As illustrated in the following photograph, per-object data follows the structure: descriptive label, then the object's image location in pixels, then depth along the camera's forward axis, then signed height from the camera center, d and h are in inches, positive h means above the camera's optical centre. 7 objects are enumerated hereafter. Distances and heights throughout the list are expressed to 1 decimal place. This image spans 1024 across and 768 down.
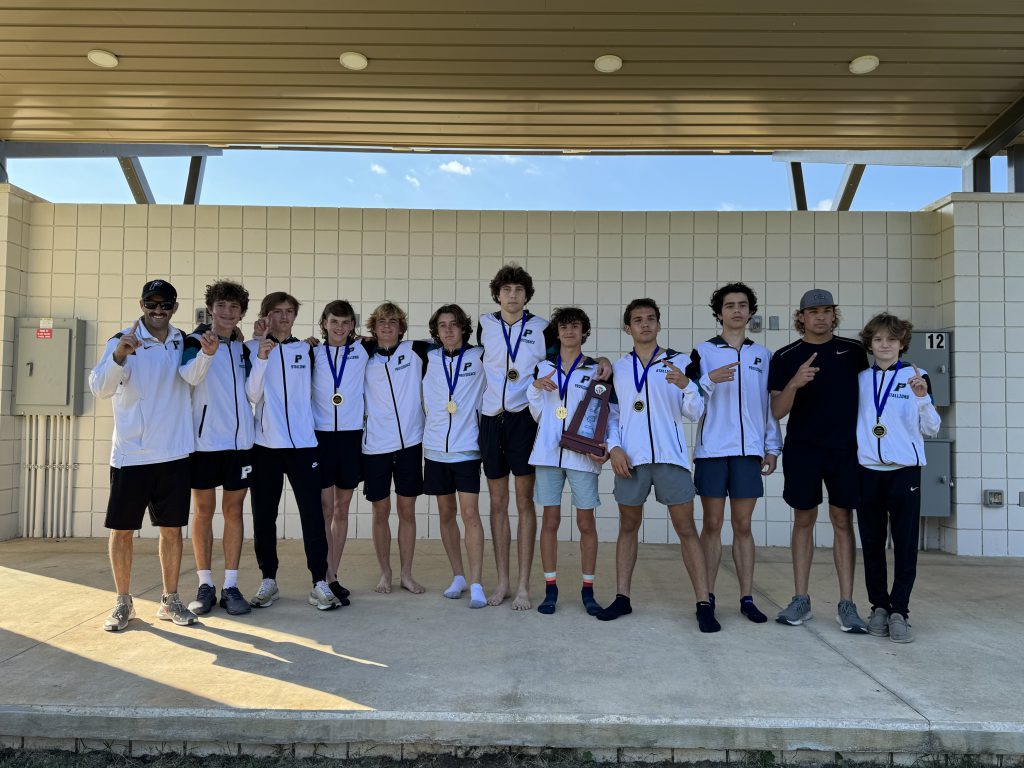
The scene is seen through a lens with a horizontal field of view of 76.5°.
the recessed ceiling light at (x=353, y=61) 180.4 +95.0
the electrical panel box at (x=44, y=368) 230.7 +8.8
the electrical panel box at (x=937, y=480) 221.8 -25.1
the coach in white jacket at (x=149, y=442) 135.3 -10.0
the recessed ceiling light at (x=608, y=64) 180.2 +95.4
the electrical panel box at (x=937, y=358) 224.7 +17.0
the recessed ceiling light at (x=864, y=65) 179.2 +95.5
